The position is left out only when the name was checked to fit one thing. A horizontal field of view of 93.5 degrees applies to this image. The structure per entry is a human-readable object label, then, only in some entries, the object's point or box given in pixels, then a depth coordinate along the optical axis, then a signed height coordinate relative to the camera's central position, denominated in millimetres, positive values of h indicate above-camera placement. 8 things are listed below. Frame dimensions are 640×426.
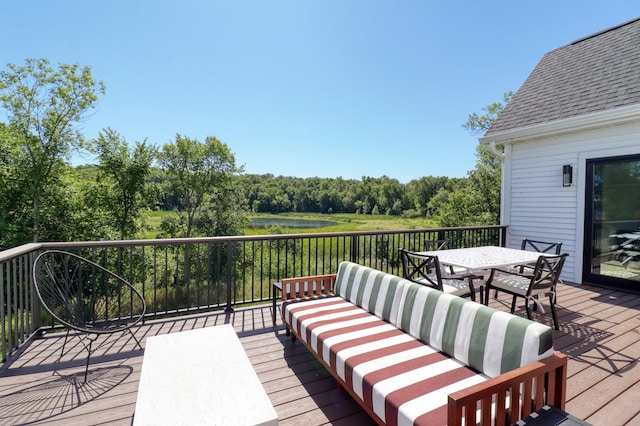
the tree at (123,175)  13242 +1458
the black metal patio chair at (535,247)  4109 -673
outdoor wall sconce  5133 +581
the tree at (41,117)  11148 +3452
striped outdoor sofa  1289 -883
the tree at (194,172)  17703 +2127
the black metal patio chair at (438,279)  3105 -799
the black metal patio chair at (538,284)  3035 -822
